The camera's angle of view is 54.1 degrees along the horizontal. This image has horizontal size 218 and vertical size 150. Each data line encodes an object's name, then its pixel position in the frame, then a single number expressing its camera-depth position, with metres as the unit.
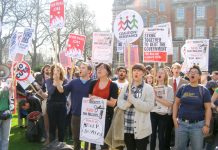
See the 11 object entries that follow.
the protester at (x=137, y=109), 3.34
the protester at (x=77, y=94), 4.07
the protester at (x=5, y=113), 3.88
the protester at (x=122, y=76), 5.19
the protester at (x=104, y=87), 3.79
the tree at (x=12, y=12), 18.93
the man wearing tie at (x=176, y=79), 4.81
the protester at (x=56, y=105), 4.47
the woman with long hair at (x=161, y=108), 4.24
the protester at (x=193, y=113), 3.48
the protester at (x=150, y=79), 4.83
